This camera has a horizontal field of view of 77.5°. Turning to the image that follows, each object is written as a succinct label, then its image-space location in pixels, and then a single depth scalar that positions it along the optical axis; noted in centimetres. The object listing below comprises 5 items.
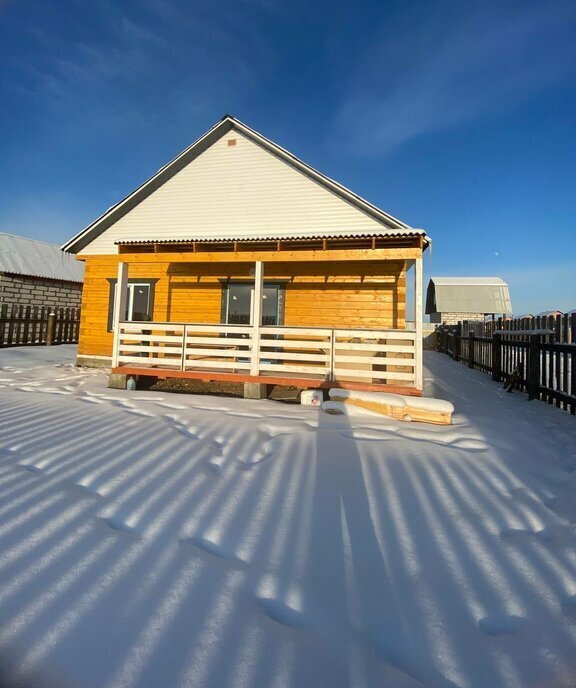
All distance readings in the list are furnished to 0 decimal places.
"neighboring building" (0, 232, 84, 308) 1722
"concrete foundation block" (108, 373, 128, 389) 791
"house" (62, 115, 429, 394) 734
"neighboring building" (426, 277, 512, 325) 3030
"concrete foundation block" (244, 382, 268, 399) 731
